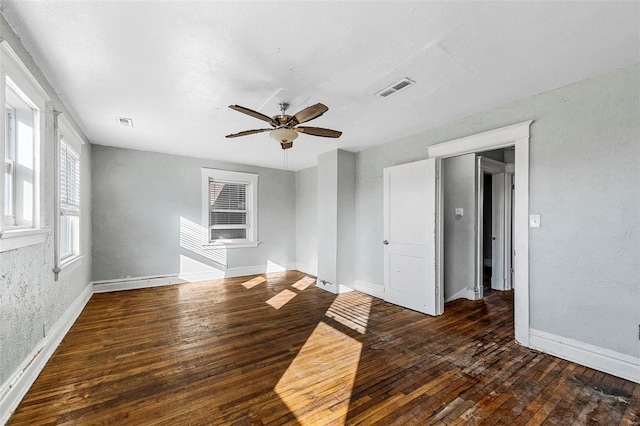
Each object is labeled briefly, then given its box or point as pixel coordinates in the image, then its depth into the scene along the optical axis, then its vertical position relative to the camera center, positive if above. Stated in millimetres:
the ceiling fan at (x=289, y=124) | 2303 +847
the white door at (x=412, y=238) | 3594 -330
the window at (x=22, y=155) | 1871 +466
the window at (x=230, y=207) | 5605 +143
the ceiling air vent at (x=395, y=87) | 2438 +1162
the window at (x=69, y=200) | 3168 +176
